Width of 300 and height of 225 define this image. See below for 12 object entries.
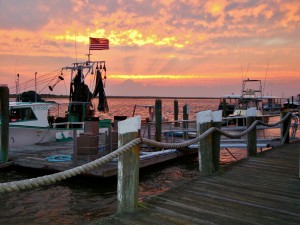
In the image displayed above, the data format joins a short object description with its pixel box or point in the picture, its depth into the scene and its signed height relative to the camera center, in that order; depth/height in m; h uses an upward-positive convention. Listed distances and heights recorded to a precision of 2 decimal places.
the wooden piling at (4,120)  12.94 -0.74
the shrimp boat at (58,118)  17.02 -0.67
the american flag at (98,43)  21.64 +3.80
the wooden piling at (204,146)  6.67 -0.90
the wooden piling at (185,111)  23.86 -0.67
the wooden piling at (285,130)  12.43 -1.05
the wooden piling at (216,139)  7.05 -0.82
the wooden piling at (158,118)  15.50 -0.80
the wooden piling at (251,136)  9.20 -0.95
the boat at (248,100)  34.25 +0.19
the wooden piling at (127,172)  4.37 -0.93
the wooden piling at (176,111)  27.70 -0.80
